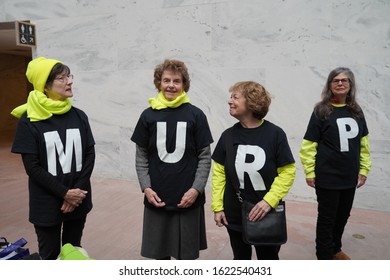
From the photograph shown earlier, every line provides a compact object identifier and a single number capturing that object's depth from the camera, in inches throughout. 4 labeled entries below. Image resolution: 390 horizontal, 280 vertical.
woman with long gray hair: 98.4
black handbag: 72.3
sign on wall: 213.6
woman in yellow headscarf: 77.5
